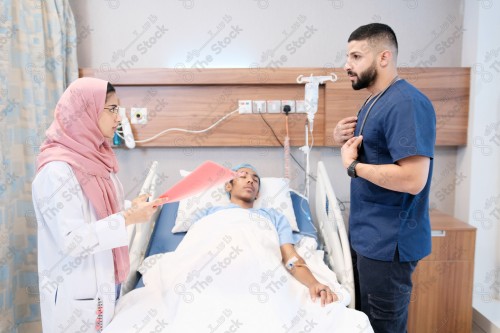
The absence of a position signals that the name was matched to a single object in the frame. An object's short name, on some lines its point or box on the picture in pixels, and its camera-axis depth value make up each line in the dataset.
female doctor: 1.24
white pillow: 2.28
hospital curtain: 1.88
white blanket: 1.28
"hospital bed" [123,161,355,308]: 1.75
